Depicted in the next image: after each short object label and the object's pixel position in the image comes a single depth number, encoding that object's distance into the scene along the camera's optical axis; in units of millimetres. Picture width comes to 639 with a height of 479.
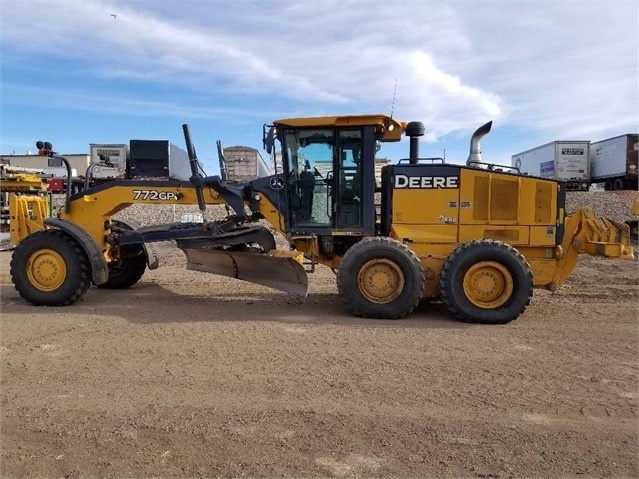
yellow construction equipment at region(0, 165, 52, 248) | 8718
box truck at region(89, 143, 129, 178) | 33594
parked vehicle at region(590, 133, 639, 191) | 27422
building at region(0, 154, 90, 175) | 37875
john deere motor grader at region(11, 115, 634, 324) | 7273
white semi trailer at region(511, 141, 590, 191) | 30375
